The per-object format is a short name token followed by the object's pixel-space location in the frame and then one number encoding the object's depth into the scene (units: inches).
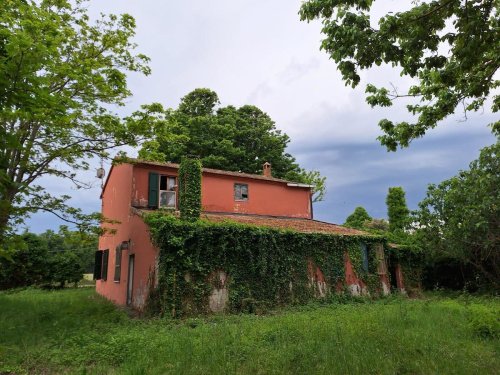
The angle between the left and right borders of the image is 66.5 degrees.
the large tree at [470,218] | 722.8
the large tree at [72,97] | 383.2
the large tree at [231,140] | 1259.8
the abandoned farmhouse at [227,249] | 563.2
